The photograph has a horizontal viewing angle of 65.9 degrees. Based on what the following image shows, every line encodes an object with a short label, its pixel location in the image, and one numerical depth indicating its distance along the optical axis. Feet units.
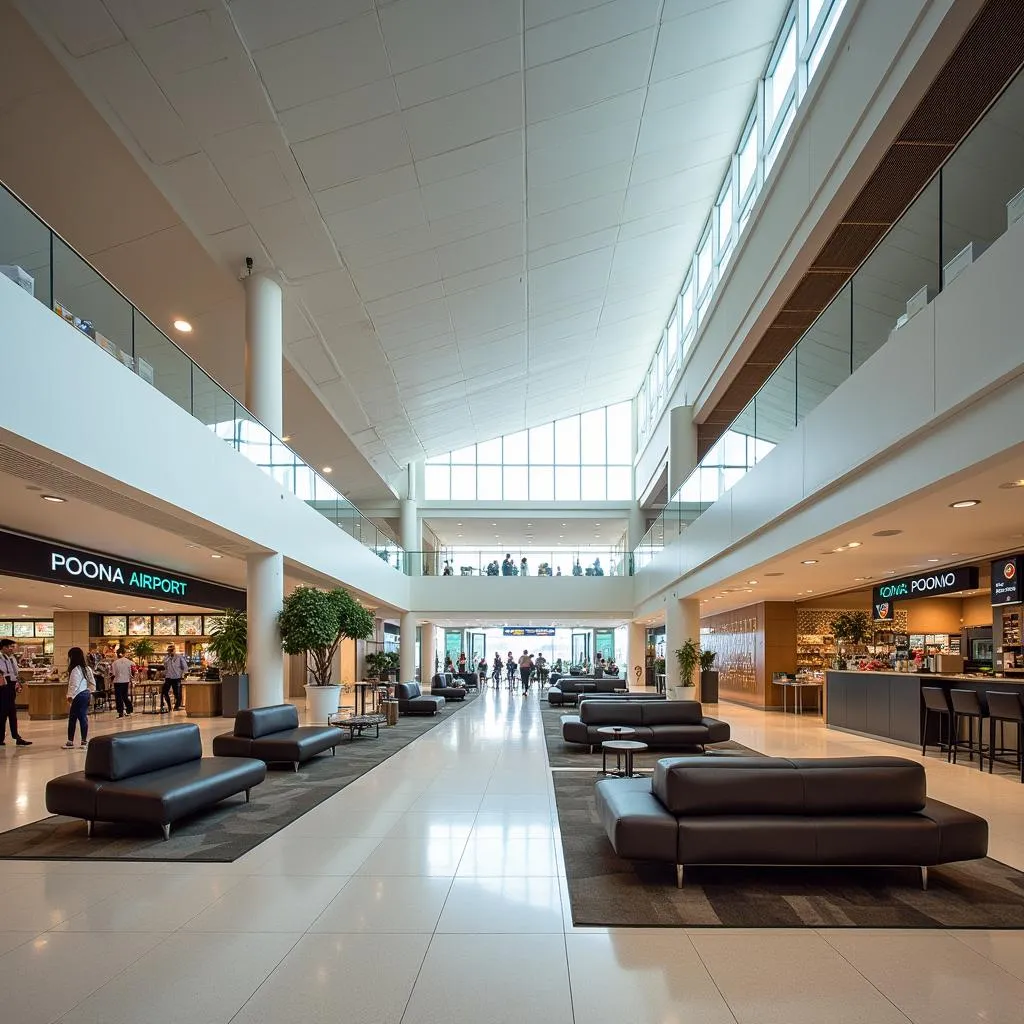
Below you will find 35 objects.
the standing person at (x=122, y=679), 52.80
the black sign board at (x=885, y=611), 49.80
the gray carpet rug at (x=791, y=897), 13.73
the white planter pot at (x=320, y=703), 44.45
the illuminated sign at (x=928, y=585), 39.70
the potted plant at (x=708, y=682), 62.85
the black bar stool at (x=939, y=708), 33.19
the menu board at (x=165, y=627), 80.07
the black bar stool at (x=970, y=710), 30.53
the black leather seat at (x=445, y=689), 73.15
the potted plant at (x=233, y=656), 50.78
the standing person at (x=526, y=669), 85.25
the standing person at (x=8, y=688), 38.11
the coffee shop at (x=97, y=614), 38.65
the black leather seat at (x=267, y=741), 29.63
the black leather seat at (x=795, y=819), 15.15
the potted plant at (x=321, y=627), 38.86
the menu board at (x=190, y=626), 80.64
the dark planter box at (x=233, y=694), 51.85
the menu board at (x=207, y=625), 80.23
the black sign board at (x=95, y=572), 35.60
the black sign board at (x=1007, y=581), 34.96
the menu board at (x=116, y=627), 79.15
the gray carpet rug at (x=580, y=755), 32.15
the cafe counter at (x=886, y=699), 35.86
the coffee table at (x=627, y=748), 26.50
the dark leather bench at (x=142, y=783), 19.19
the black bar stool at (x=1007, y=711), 27.66
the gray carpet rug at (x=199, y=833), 18.10
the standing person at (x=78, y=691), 36.94
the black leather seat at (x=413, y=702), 56.44
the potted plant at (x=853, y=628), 58.80
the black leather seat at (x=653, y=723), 34.50
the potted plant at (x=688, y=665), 58.08
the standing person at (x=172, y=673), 58.23
